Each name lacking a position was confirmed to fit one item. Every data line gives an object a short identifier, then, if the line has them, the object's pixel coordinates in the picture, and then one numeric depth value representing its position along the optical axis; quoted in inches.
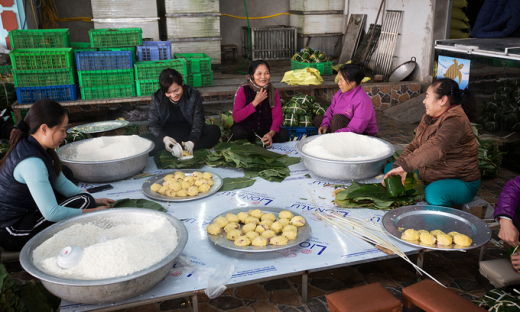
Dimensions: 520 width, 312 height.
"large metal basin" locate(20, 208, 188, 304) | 62.9
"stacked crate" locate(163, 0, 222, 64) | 305.0
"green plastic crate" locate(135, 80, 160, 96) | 219.5
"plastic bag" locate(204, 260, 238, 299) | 73.0
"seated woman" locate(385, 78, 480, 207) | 105.8
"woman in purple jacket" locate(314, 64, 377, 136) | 153.6
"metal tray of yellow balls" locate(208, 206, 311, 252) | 80.9
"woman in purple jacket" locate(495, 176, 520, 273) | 88.8
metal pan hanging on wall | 274.8
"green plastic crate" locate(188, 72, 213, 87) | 251.4
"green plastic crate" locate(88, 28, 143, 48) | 225.3
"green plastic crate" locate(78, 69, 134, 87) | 210.8
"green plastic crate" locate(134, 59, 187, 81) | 216.4
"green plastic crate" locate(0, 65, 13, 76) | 252.0
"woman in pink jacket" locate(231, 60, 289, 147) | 158.7
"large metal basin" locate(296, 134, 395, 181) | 112.3
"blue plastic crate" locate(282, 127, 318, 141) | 186.2
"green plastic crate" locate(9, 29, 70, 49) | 210.7
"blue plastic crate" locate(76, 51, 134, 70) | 204.5
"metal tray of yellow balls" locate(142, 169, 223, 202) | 106.7
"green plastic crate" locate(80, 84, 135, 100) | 215.3
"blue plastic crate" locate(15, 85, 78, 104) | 205.9
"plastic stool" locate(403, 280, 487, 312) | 67.9
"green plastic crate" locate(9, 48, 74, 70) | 197.2
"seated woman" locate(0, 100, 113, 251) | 85.2
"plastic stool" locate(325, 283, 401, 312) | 68.8
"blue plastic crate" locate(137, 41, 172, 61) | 229.0
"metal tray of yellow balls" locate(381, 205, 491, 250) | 84.2
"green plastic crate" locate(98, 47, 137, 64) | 225.6
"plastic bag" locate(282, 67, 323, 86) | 254.2
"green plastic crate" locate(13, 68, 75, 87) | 201.2
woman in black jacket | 143.5
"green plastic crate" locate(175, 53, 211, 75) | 245.9
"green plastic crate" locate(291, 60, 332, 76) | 278.4
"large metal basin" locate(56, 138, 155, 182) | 114.5
